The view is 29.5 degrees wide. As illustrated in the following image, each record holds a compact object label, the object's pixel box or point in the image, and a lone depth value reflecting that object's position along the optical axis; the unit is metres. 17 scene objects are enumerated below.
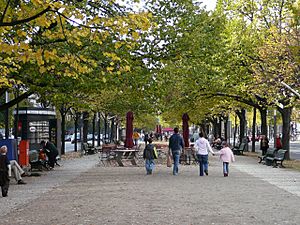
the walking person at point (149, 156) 21.75
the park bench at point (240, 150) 41.64
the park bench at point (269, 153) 28.75
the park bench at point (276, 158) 27.00
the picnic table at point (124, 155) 27.09
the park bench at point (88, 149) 42.11
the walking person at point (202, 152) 21.27
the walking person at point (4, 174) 14.74
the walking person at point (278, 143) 35.22
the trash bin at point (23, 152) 21.83
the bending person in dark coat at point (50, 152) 25.45
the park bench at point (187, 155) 28.77
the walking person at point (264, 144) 36.31
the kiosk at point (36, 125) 28.84
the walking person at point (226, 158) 21.16
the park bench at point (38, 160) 24.10
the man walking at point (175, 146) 21.48
